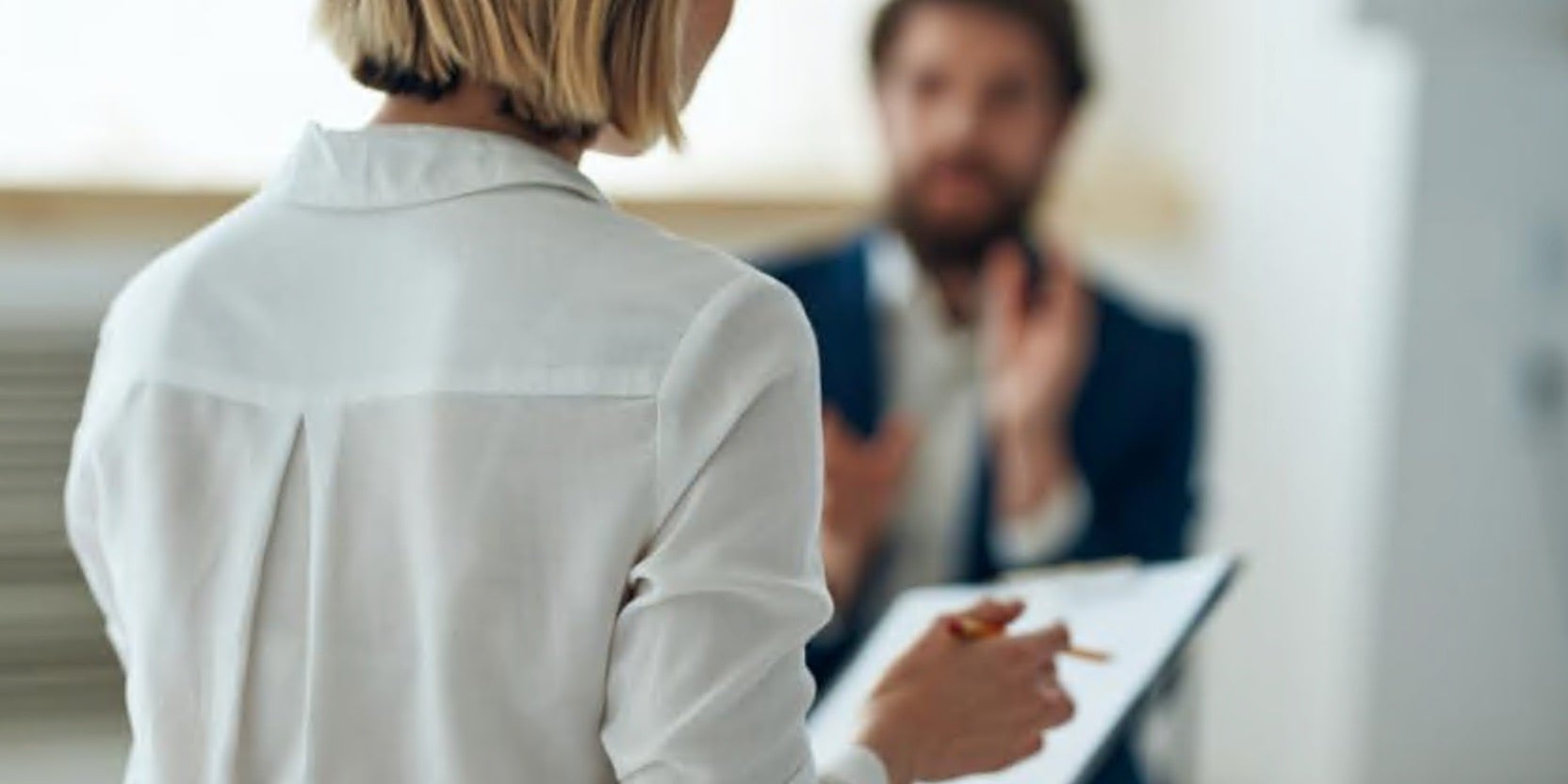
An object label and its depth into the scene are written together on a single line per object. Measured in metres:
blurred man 4.73
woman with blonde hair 1.92
